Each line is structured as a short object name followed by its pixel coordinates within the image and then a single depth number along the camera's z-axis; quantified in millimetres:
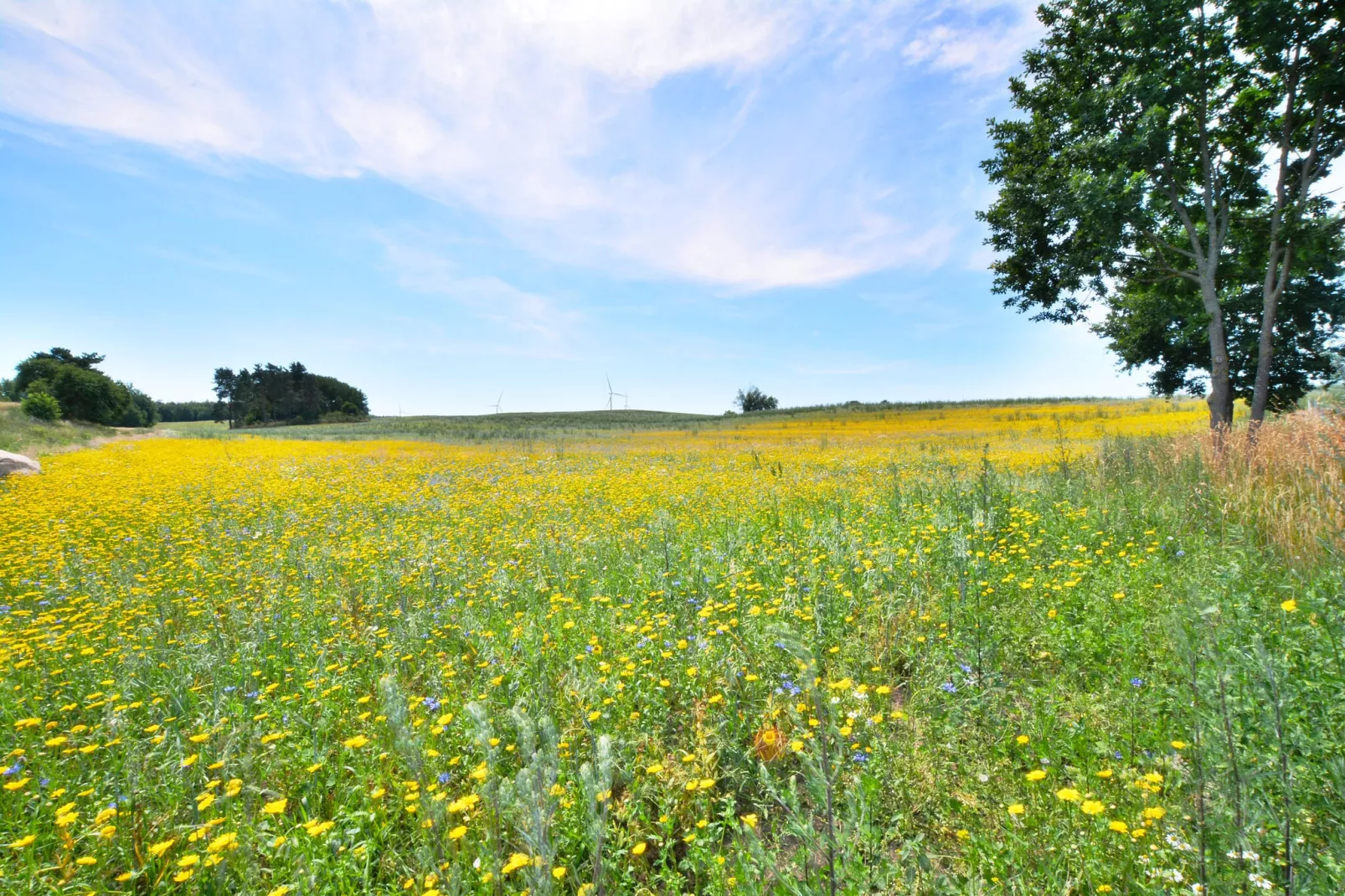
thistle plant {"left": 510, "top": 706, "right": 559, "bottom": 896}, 1595
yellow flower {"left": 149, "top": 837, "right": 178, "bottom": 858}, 2281
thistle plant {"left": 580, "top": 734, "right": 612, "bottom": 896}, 1724
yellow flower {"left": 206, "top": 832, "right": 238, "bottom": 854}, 2129
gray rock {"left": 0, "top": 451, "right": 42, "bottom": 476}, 14672
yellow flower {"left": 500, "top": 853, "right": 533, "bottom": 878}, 1885
